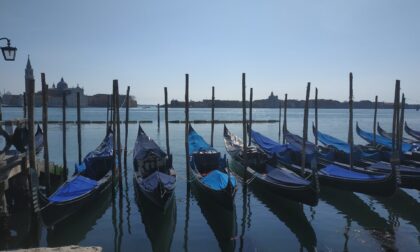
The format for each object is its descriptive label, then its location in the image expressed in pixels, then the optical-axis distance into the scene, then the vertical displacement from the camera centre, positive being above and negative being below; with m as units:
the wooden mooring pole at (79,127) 15.88 -1.05
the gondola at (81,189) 9.16 -2.58
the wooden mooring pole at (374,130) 22.16 -1.49
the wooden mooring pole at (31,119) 9.58 -0.43
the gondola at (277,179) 10.98 -2.61
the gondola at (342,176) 11.72 -2.56
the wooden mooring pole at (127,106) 15.99 -0.11
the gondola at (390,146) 17.47 -2.18
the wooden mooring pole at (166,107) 15.76 -0.14
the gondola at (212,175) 10.72 -2.50
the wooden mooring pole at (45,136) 10.54 -0.98
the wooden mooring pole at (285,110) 22.64 -0.34
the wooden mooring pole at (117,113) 13.53 -0.34
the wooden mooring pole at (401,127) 15.66 -0.92
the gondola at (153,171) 10.62 -2.42
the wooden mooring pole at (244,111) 14.08 -0.23
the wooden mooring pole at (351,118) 15.12 -0.50
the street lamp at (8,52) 8.38 +1.20
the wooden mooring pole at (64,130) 14.53 -1.08
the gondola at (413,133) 26.62 -2.01
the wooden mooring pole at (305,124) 13.74 -0.73
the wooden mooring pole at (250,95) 17.83 +0.52
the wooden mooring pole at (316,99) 18.24 +0.32
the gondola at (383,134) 27.09 -2.10
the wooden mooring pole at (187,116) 14.17 -0.47
